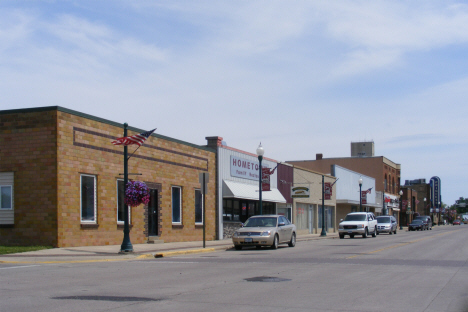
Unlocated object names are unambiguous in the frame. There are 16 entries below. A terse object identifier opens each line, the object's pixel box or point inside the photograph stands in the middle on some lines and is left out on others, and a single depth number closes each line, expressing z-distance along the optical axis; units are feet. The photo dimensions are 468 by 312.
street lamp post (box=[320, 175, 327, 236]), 140.17
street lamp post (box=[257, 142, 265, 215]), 94.48
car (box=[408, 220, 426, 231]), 208.95
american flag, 69.05
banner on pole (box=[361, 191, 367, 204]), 198.76
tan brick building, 70.54
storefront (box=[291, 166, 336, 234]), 147.54
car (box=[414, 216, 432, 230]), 217.56
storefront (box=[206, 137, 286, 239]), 110.32
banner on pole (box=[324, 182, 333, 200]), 155.19
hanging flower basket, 70.13
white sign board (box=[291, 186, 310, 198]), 137.39
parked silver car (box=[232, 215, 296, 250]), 78.64
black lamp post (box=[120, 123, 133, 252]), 67.33
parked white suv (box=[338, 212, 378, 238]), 125.70
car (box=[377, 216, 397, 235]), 154.40
